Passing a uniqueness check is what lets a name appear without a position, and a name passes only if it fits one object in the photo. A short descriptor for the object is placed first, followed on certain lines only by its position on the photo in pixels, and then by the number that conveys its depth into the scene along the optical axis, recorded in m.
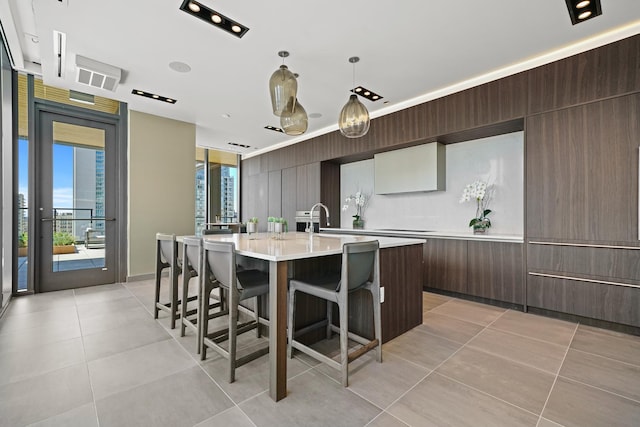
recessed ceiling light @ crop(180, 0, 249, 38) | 2.32
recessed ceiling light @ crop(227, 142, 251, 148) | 6.82
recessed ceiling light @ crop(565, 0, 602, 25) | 2.24
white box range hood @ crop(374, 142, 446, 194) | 4.23
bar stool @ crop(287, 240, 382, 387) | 1.78
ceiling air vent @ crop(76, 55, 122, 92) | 3.17
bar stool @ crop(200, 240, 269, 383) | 1.82
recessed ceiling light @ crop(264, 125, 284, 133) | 5.60
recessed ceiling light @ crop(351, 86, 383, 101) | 3.88
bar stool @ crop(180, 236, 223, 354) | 2.08
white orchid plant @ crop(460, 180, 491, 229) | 3.81
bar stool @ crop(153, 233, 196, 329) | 2.66
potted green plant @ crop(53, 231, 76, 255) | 4.04
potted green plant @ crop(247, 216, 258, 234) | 3.11
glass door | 3.96
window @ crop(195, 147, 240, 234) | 7.38
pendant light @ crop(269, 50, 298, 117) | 2.44
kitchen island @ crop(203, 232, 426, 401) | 1.65
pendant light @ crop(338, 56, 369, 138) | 2.77
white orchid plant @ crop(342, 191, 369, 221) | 5.55
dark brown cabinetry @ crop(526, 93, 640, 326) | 2.56
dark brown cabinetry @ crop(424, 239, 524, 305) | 3.22
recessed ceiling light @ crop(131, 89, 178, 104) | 3.98
